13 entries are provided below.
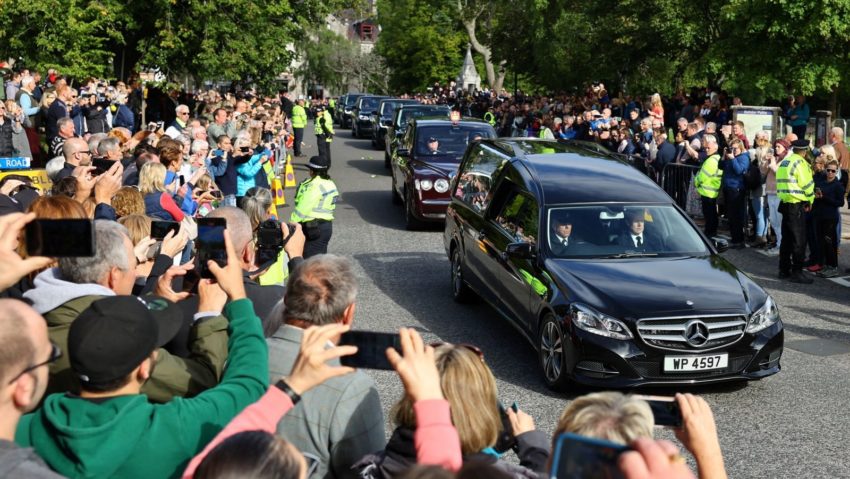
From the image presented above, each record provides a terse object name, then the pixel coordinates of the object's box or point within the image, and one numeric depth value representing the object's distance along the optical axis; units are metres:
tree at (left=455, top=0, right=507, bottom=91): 59.31
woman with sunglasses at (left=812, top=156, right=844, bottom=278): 13.35
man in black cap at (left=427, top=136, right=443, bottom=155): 17.73
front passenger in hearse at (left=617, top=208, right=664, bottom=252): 9.20
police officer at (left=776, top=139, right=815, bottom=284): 13.15
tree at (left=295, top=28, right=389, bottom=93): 93.03
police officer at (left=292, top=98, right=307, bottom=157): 30.25
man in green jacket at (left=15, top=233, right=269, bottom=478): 3.14
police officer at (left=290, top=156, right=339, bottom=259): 11.07
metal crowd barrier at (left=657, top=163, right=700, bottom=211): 17.58
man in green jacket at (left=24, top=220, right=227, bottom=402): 3.81
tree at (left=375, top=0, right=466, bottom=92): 66.06
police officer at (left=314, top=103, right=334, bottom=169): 25.11
